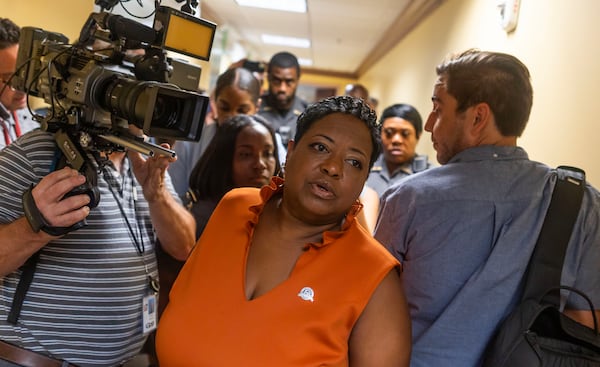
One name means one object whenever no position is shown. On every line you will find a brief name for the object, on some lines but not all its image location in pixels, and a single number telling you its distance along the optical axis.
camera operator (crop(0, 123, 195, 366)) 1.10
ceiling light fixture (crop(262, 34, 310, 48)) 6.63
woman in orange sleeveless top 0.97
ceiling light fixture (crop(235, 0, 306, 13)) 4.72
